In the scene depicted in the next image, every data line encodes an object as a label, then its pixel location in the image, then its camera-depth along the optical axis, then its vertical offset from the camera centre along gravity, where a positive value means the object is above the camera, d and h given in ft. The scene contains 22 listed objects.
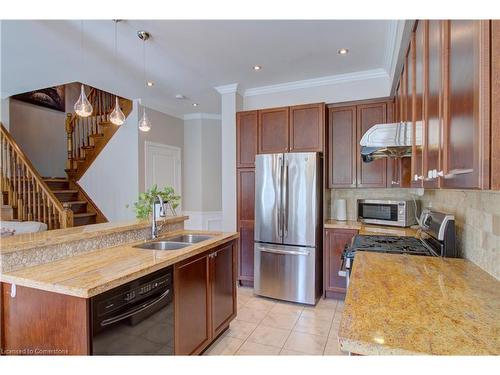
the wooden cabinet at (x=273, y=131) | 12.06 +2.35
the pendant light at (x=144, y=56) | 8.52 +4.55
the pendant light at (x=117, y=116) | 9.10 +2.23
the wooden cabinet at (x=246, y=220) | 12.57 -1.56
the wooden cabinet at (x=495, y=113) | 2.46 +0.62
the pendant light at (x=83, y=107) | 8.06 +2.25
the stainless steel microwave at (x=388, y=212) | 10.58 -1.06
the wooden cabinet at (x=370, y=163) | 11.32 +0.92
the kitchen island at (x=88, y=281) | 4.54 -1.80
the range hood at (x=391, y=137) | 5.85 +1.00
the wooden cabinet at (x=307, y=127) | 11.44 +2.37
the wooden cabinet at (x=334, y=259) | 11.07 -2.94
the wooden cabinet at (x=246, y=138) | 12.59 +2.12
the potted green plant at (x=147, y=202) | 8.52 -0.53
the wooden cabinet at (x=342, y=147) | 11.70 +1.57
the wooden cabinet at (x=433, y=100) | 3.86 +1.24
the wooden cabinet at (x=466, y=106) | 2.56 +0.81
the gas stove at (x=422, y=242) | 6.07 -1.59
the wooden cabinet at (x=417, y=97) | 5.13 +1.73
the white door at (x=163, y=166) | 16.01 +1.15
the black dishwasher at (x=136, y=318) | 4.60 -2.40
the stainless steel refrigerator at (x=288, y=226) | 10.79 -1.63
